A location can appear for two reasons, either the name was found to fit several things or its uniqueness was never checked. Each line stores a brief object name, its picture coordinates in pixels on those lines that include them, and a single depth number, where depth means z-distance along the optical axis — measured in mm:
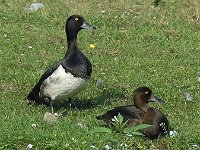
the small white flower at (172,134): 17122
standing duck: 19312
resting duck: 17125
